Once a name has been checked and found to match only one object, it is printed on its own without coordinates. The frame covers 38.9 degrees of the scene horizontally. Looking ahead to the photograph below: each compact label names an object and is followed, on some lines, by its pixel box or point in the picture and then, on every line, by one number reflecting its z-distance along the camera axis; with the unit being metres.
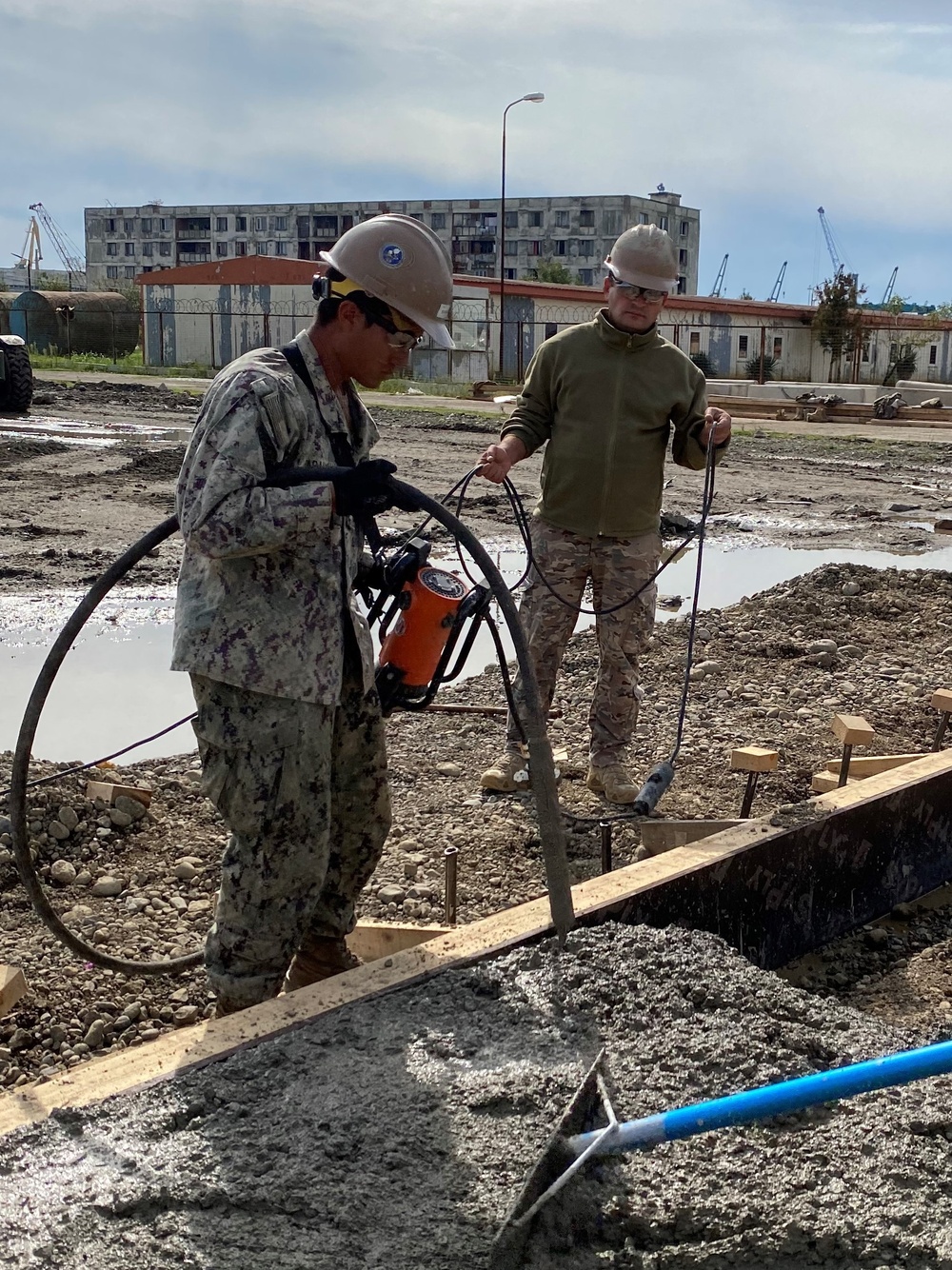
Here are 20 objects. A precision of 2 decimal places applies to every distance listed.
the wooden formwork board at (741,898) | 2.67
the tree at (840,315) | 44.56
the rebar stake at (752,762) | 4.48
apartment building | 88.06
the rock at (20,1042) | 3.38
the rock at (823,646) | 7.40
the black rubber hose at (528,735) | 3.04
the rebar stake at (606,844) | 4.04
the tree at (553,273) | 69.31
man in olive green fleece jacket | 4.87
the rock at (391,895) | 4.22
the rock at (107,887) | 4.19
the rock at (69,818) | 4.51
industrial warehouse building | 39.88
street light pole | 36.06
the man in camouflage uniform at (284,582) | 2.79
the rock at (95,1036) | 3.40
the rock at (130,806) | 4.67
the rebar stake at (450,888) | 3.80
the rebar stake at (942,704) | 5.32
